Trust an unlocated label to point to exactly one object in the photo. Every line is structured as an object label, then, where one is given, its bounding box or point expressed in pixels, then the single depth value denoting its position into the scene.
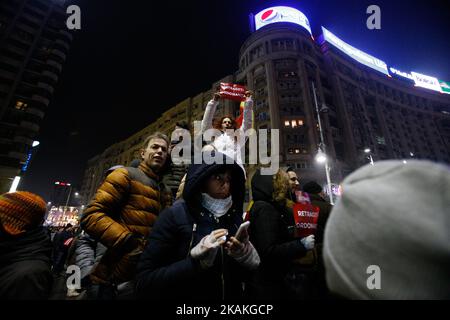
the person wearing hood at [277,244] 2.56
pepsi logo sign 49.88
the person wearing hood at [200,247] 1.63
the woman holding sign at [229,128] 4.25
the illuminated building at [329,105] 41.53
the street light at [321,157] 17.38
